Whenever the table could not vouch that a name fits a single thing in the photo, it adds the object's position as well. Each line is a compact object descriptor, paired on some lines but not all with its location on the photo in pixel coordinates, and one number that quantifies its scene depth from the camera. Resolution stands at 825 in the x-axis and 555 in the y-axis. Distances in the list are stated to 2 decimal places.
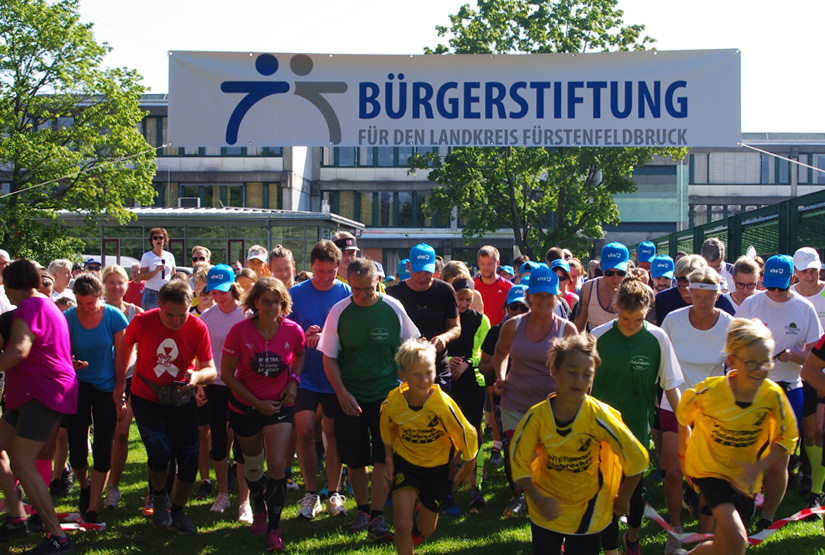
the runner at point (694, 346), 5.88
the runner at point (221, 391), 7.02
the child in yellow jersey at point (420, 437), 5.17
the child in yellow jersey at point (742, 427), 4.70
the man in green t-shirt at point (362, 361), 6.26
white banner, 7.67
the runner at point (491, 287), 9.61
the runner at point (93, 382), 6.44
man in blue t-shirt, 6.79
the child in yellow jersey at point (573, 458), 4.40
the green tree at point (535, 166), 32.31
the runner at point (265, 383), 6.05
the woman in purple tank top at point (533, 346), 6.07
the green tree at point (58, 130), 30.09
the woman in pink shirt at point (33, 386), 5.63
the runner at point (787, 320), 6.69
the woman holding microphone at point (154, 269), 10.80
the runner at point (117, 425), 6.93
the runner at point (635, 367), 5.50
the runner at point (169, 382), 6.18
